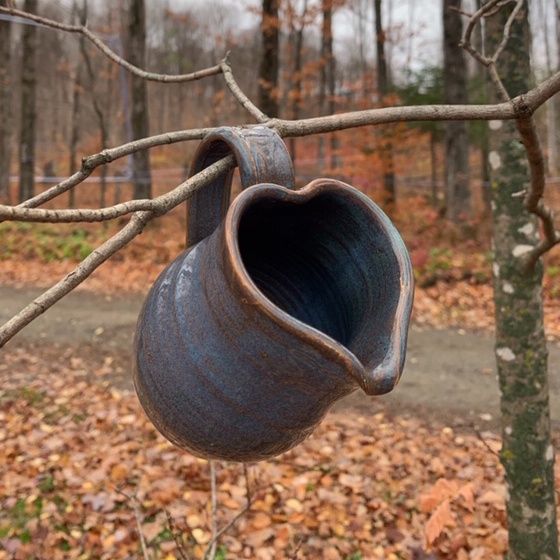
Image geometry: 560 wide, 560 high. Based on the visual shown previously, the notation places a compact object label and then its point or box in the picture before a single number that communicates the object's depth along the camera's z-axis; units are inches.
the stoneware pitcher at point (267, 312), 15.9
